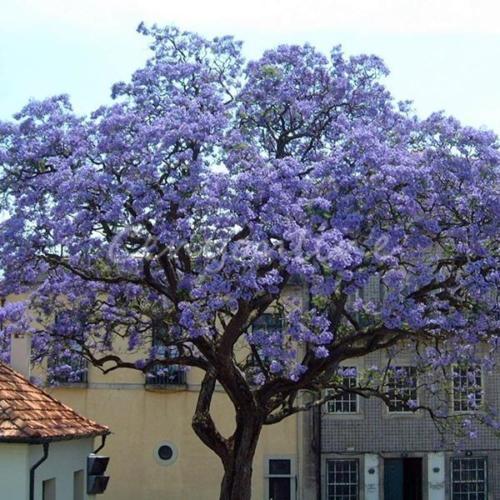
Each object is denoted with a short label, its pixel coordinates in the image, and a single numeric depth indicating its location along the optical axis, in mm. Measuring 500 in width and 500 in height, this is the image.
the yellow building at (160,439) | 29266
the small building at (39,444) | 14453
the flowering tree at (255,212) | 16578
